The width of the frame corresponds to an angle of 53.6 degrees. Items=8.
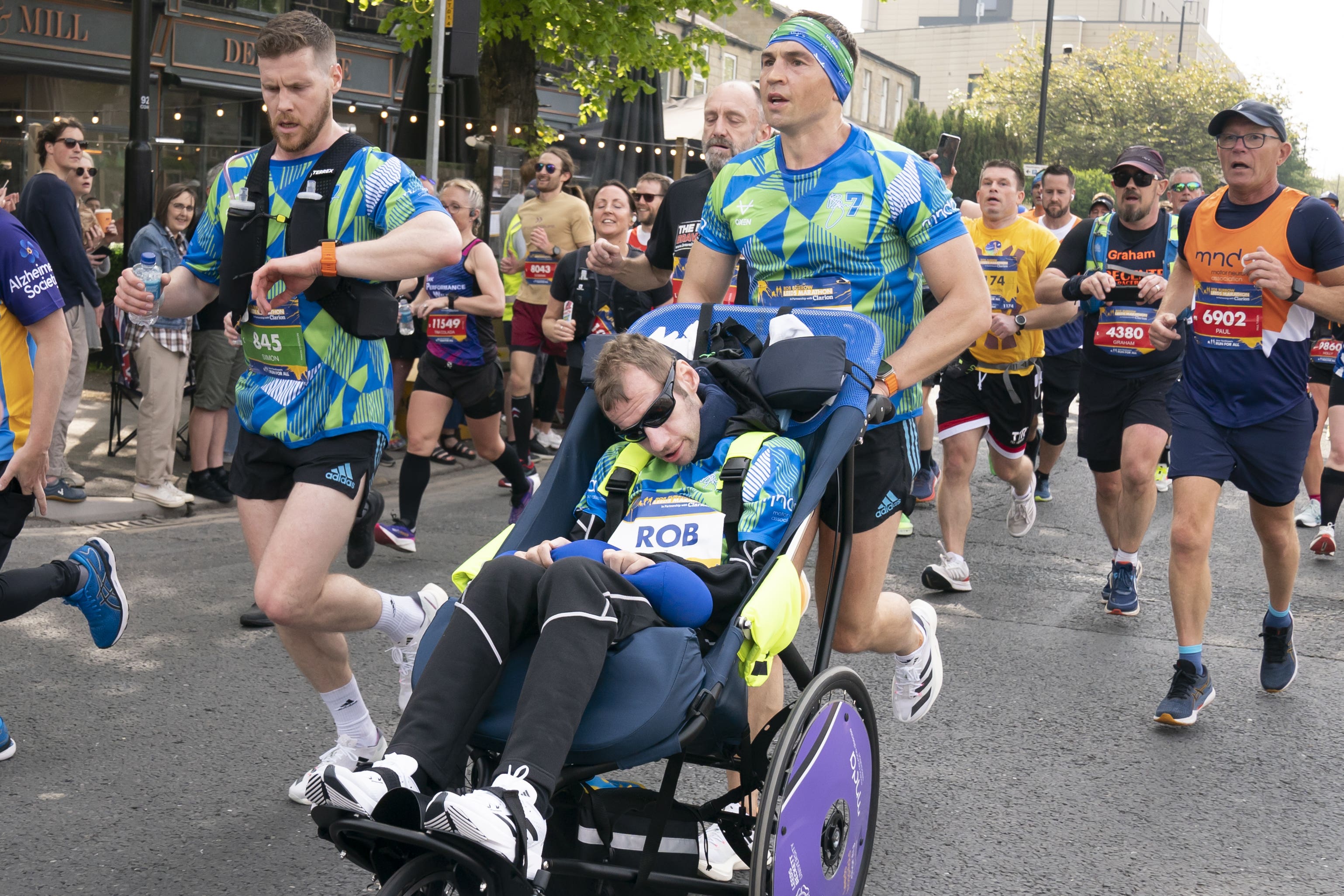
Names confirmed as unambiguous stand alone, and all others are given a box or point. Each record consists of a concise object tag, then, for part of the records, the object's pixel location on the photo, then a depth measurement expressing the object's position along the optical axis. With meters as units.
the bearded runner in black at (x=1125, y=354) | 6.67
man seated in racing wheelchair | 2.55
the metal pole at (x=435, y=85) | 9.94
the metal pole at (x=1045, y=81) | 29.85
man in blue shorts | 5.09
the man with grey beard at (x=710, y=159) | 6.10
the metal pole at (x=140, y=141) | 9.58
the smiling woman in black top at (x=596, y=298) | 8.27
